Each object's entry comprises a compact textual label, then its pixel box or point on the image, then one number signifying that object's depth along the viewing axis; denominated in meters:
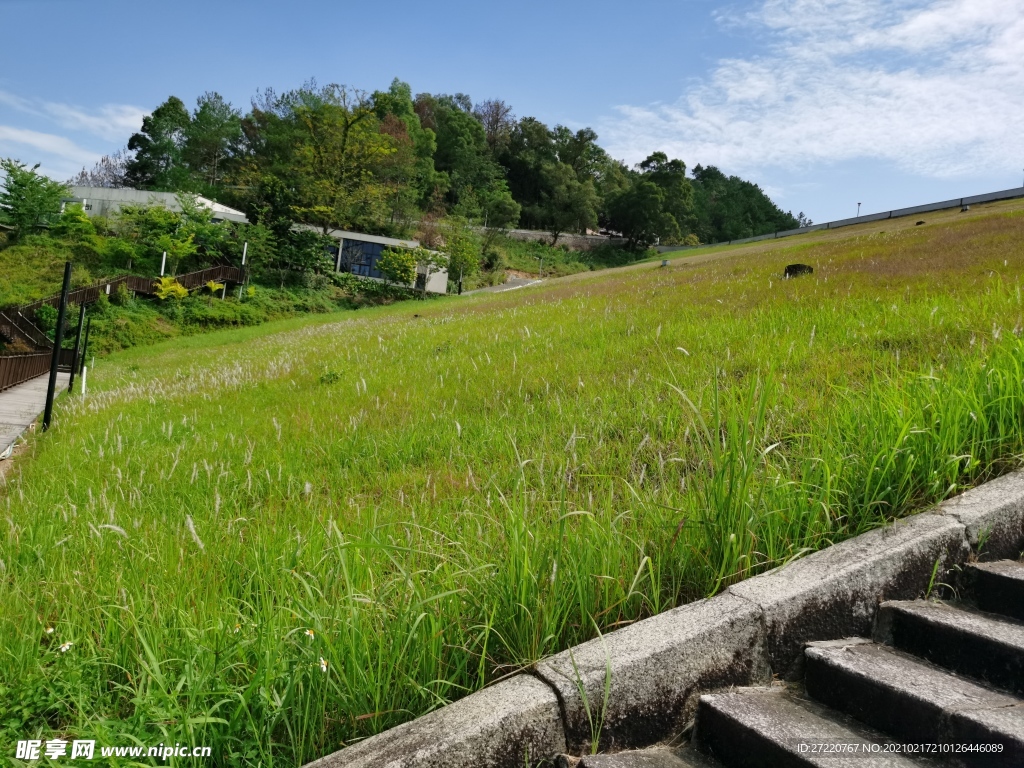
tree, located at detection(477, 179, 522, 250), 68.18
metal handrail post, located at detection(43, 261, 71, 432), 6.66
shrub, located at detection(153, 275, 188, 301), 39.06
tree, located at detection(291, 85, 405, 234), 53.34
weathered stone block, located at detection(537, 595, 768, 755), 2.15
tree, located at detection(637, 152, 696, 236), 90.88
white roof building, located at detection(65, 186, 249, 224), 55.69
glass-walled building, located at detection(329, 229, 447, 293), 55.53
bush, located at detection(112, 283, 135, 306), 37.62
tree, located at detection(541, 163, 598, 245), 82.88
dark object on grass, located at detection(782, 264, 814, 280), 14.58
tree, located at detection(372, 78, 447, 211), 75.00
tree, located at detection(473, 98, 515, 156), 102.27
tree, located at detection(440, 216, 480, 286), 53.94
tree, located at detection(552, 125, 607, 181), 98.75
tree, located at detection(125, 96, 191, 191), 77.62
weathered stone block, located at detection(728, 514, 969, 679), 2.51
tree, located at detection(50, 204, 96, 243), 49.06
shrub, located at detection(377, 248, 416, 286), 49.88
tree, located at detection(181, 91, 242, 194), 78.56
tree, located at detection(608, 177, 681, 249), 84.00
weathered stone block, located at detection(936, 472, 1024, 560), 2.91
